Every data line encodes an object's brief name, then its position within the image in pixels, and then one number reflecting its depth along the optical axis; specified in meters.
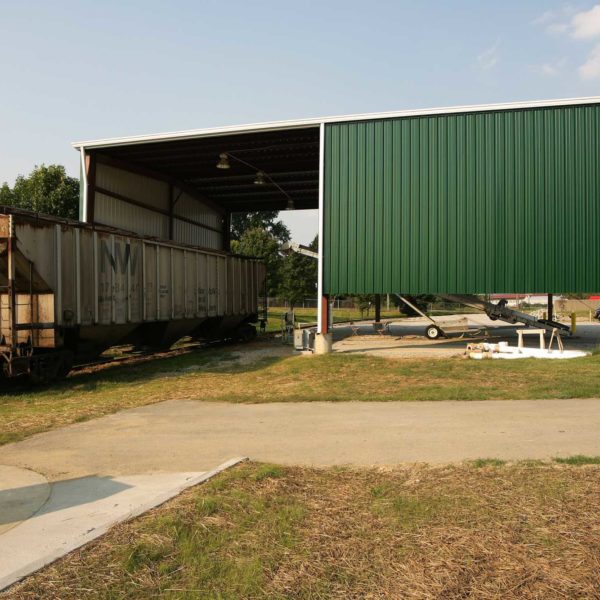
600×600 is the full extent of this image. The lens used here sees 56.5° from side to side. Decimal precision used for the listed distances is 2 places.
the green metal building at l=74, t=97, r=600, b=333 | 18.20
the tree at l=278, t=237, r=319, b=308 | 54.34
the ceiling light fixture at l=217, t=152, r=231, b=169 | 22.12
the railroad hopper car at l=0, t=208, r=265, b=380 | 13.12
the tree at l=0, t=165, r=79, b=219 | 44.50
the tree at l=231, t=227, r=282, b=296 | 55.48
